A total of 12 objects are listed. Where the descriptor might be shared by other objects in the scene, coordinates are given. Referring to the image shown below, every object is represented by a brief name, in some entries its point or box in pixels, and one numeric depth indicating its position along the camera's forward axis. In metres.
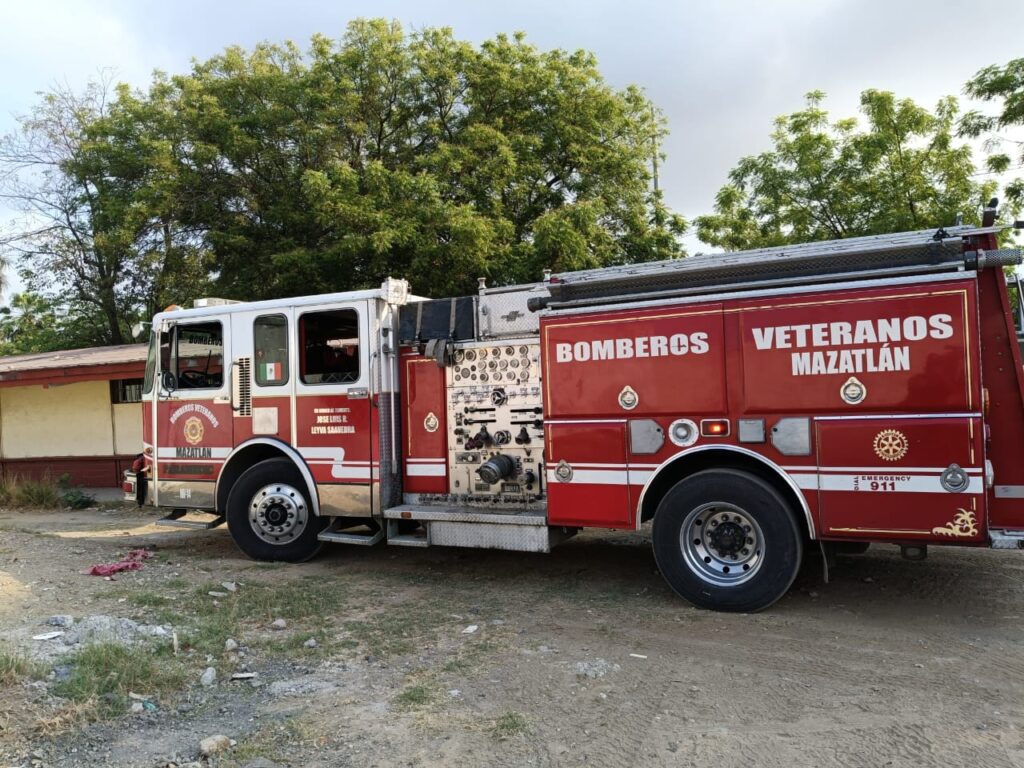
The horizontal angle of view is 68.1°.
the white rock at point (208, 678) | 4.51
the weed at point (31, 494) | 13.51
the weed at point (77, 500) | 13.30
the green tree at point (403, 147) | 14.65
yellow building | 14.43
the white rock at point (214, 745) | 3.61
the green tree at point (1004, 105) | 11.18
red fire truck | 5.02
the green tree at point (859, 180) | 12.16
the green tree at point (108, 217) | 15.28
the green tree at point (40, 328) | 22.20
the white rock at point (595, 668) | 4.56
